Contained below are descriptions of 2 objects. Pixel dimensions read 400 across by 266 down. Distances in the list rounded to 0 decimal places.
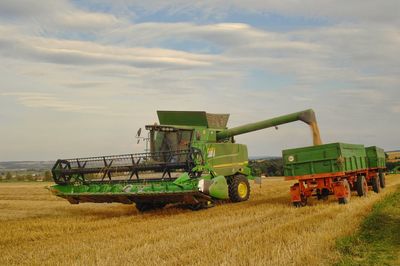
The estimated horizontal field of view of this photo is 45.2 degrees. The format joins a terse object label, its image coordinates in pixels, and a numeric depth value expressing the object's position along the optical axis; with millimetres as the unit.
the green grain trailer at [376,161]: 16975
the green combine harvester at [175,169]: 11648
